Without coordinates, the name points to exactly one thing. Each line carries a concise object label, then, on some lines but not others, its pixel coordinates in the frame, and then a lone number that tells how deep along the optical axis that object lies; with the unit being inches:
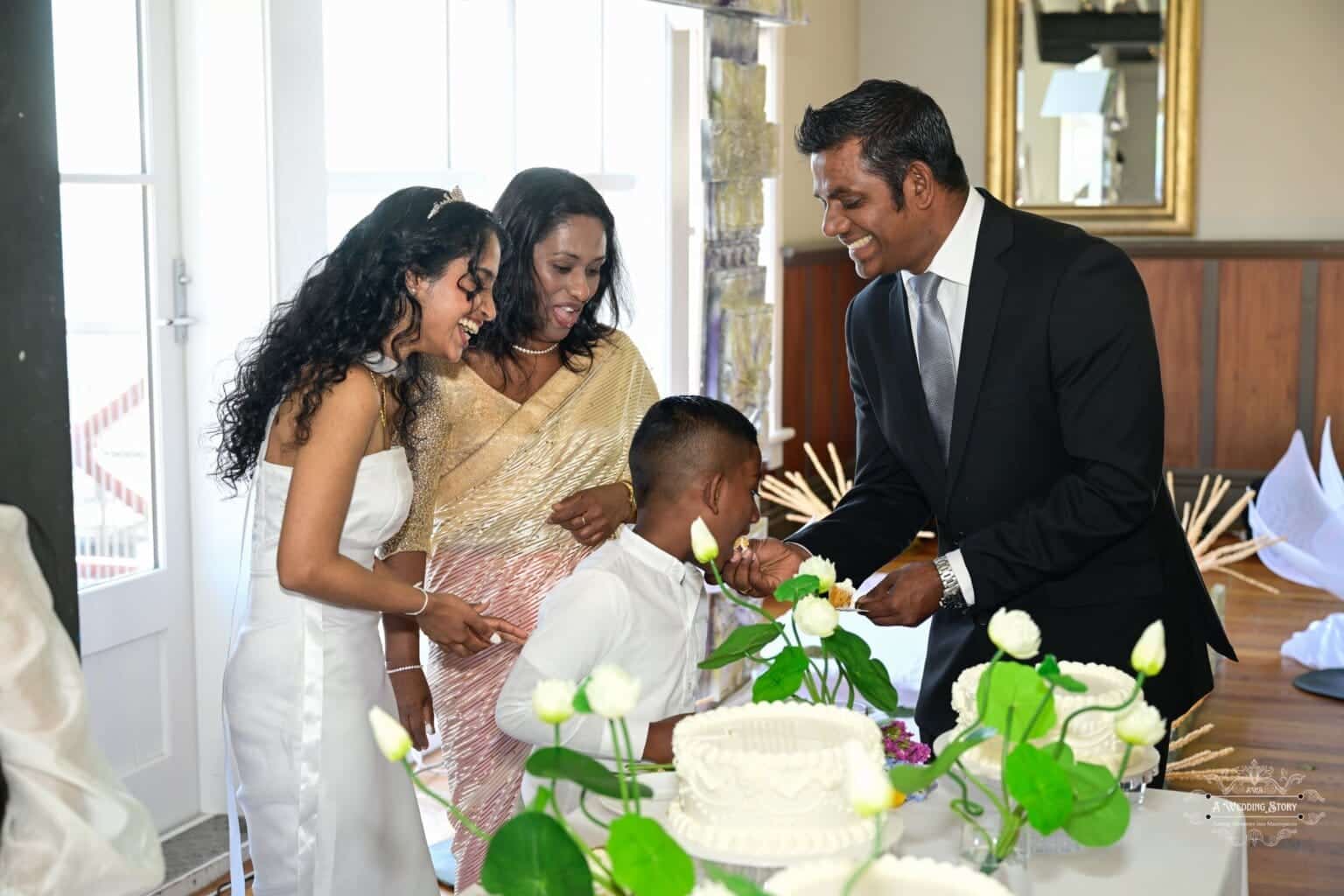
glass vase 50.1
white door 120.5
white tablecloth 57.2
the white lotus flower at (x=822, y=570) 61.1
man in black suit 79.2
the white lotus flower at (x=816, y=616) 56.8
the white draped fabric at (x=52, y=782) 58.5
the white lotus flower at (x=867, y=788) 37.5
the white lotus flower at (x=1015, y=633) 48.1
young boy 76.5
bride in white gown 81.6
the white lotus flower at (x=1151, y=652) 46.0
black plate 189.5
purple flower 77.4
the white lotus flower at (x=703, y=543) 56.2
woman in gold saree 96.1
